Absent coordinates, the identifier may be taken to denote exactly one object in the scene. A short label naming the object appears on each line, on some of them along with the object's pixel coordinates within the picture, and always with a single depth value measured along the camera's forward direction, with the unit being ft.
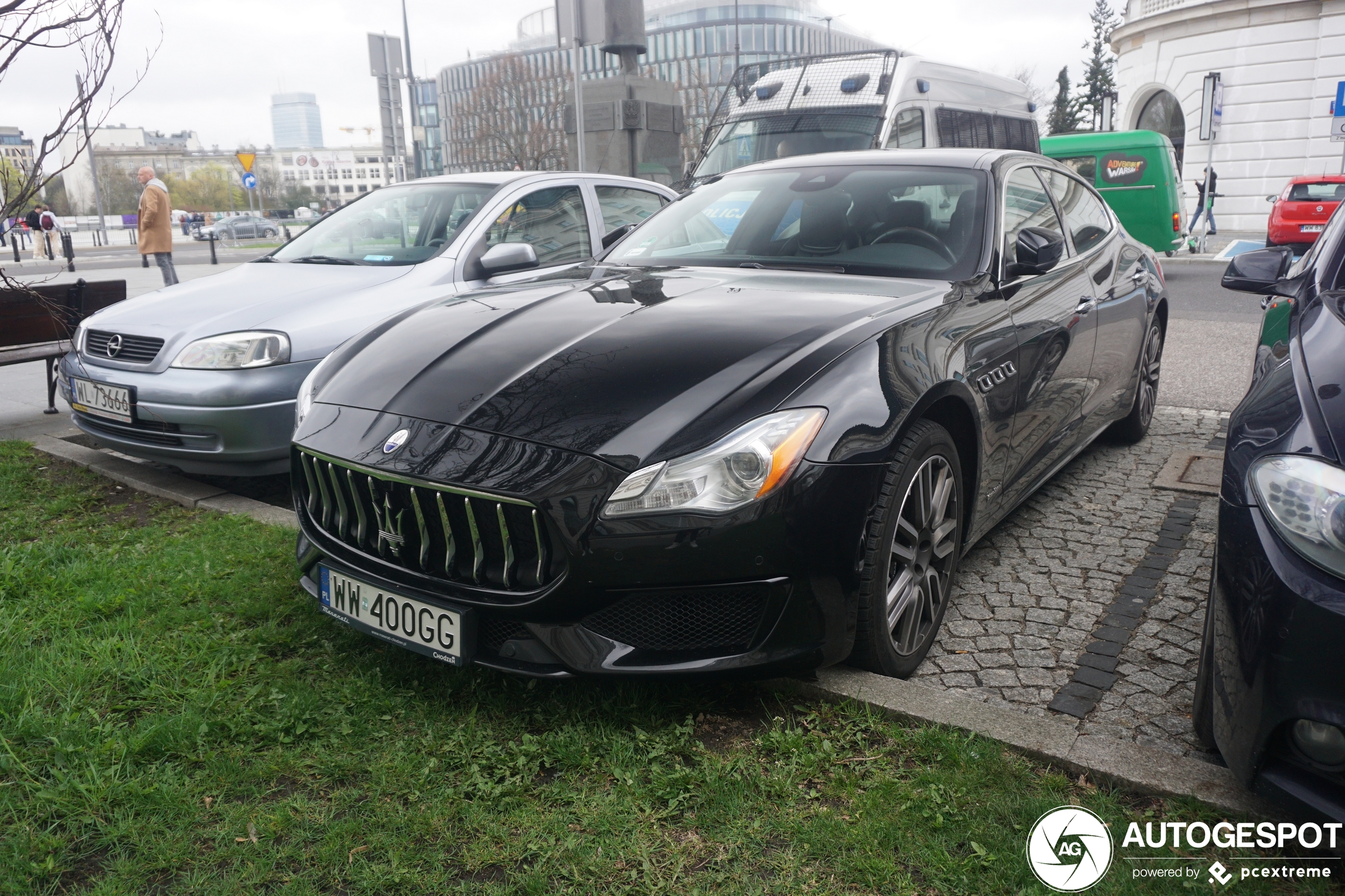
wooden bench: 20.35
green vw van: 52.54
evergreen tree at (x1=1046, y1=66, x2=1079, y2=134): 235.61
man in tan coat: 41.81
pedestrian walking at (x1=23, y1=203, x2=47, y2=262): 101.47
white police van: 34.55
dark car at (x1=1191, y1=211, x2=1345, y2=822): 6.32
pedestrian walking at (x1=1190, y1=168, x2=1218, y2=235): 79.92
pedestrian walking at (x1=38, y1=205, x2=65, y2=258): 85.87
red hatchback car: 62.90
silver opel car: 15.31
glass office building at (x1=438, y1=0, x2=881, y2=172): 144.66
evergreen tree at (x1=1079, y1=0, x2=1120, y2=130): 232.12
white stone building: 98.48
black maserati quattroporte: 8.17
